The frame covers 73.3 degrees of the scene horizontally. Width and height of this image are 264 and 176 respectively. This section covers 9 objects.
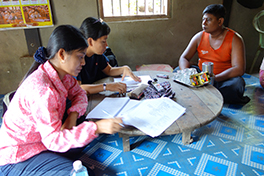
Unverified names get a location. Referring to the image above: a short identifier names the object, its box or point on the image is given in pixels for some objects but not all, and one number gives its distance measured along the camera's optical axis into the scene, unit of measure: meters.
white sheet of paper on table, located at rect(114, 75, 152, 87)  1.70
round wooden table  1.07
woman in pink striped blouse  0.90
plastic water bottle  0.81
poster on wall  2.77
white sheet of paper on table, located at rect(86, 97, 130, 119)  1.18
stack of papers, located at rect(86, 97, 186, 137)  1.08
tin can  1.73
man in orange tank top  2.24
